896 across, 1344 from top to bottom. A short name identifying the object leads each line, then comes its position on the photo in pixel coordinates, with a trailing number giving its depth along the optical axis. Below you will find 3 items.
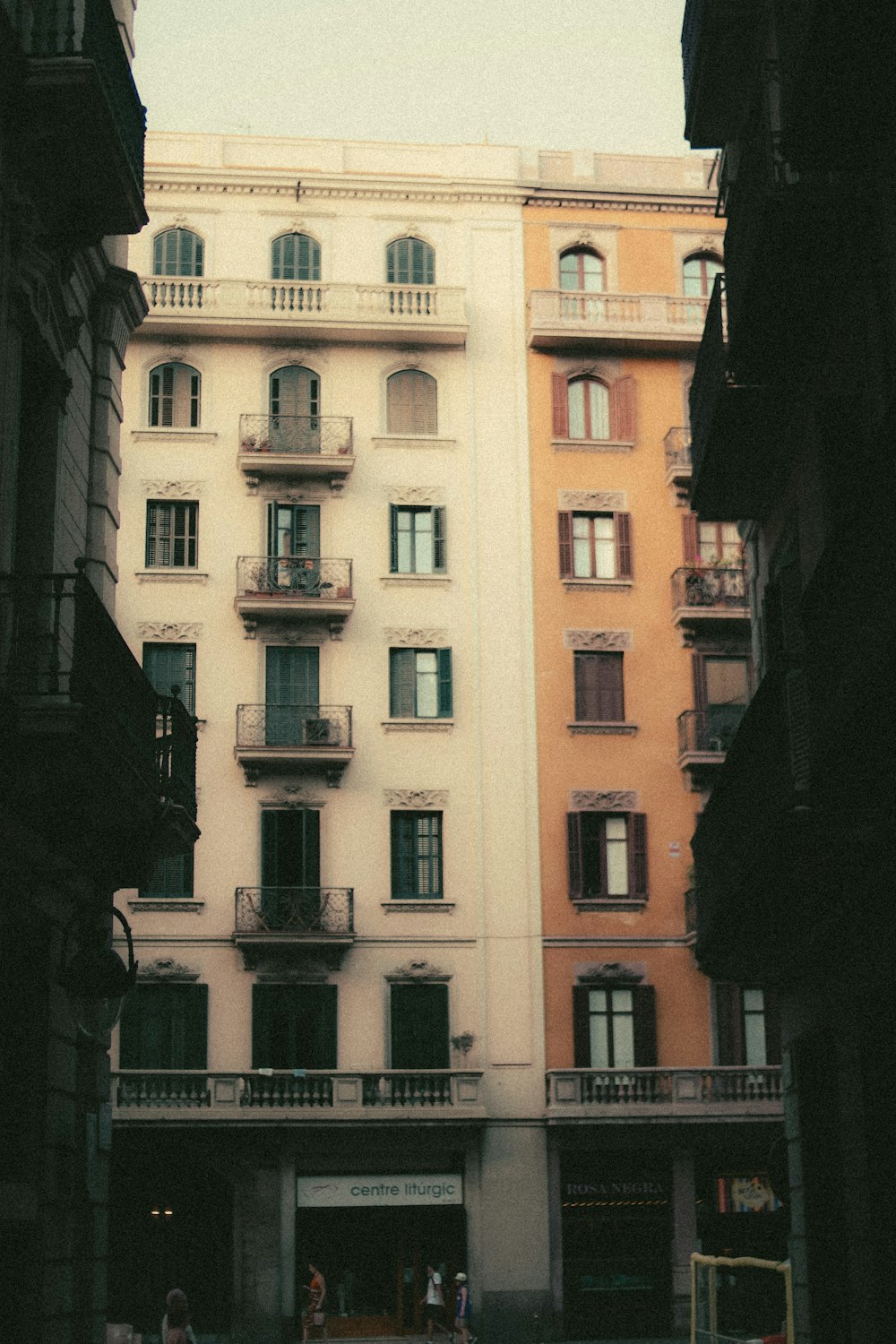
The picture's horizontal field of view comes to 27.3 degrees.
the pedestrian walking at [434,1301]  35.09
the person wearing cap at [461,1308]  34.34
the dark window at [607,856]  38.62
